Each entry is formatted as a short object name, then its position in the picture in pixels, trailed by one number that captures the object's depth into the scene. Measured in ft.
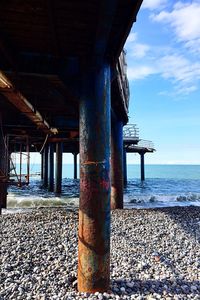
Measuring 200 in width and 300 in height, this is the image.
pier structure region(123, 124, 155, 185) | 89.10
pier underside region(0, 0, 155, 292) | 10.21
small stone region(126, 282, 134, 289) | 12.80
